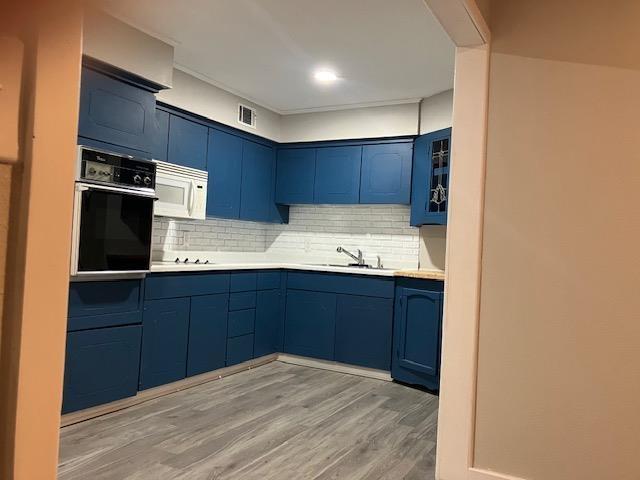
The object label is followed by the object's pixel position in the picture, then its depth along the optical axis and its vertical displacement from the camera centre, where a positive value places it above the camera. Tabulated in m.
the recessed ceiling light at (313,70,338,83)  3.99 +1.37
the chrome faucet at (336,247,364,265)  5.07 -0.08
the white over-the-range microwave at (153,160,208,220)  3.81 +0.37
